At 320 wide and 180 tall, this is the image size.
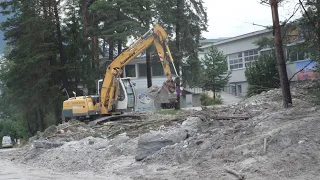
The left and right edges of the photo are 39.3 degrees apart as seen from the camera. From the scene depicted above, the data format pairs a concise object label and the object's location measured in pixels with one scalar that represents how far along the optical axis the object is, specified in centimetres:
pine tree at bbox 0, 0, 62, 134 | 3488
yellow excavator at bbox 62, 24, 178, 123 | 2231
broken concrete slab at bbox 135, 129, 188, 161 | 1262
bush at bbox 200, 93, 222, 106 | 4565
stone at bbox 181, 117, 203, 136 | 1337
